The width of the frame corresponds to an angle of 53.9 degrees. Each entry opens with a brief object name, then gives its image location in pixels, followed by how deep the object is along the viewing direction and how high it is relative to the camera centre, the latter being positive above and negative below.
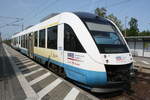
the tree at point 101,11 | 29.50 +6.14
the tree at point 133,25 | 65.97 +8.17
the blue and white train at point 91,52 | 4.50 -0.36
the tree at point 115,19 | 34.41 +5.42
